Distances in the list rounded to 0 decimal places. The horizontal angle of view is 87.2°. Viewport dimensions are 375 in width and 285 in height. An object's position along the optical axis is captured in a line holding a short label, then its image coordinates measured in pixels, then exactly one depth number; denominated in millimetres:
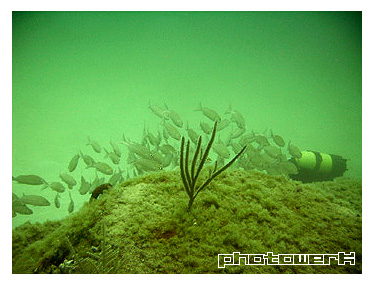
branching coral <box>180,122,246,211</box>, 1818
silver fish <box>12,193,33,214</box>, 2286
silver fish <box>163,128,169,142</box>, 3893
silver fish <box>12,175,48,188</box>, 2627
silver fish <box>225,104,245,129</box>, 3998
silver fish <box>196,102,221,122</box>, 3693
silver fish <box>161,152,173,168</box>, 3326
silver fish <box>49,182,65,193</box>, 3146
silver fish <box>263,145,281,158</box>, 3494
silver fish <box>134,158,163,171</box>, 2979
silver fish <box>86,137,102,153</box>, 3911
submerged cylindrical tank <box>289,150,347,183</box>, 5072
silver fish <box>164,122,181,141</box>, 3416
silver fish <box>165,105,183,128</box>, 3723
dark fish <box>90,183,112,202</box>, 2291
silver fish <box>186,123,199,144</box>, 3416
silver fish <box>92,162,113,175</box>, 3493
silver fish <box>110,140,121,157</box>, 3734
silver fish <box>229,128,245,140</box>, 3920
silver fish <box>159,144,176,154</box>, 3551
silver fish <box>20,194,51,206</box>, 2426
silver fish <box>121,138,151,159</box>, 3189
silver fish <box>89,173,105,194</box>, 3602
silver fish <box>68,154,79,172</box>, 3482
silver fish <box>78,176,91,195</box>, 3408
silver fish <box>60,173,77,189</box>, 3391
